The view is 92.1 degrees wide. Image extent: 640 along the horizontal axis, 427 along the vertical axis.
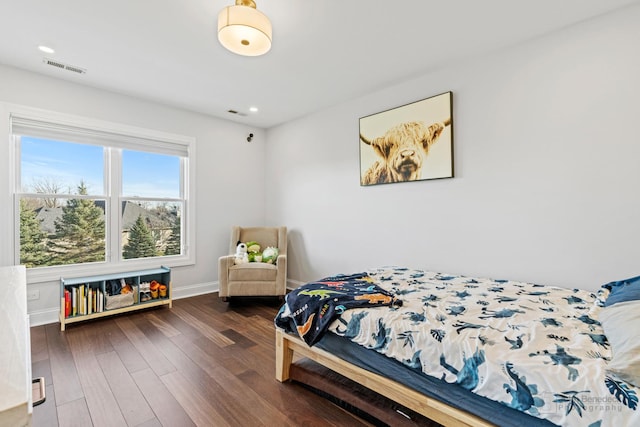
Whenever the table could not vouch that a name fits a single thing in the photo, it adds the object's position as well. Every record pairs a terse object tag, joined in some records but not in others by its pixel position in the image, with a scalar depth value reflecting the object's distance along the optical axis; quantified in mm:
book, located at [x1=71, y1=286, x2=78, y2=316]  3086
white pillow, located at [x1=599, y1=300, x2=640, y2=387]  1023
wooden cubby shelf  3084
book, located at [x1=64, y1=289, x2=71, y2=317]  3022
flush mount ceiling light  1738
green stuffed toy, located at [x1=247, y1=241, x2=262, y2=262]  4121
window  3137
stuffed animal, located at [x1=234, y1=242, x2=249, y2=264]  3957
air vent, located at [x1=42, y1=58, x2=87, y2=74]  2814
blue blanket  1816
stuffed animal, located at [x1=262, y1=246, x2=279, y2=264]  4033
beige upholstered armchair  3697
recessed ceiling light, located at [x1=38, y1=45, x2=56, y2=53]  2574
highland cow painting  2891
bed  1068
